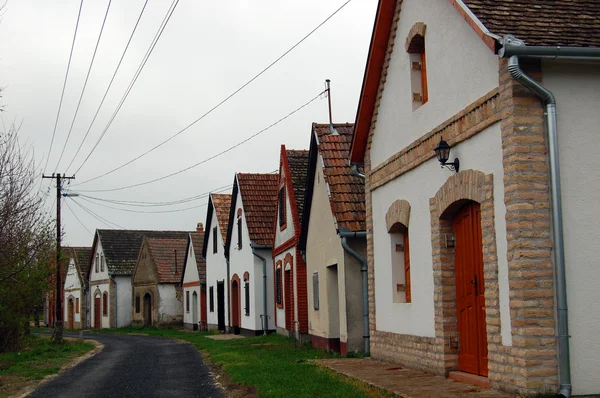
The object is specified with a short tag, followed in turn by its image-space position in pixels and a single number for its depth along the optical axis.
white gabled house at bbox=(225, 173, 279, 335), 26.84
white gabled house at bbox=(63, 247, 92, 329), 54.44
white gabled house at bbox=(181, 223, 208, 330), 37.53
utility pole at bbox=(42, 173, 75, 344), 27.94
